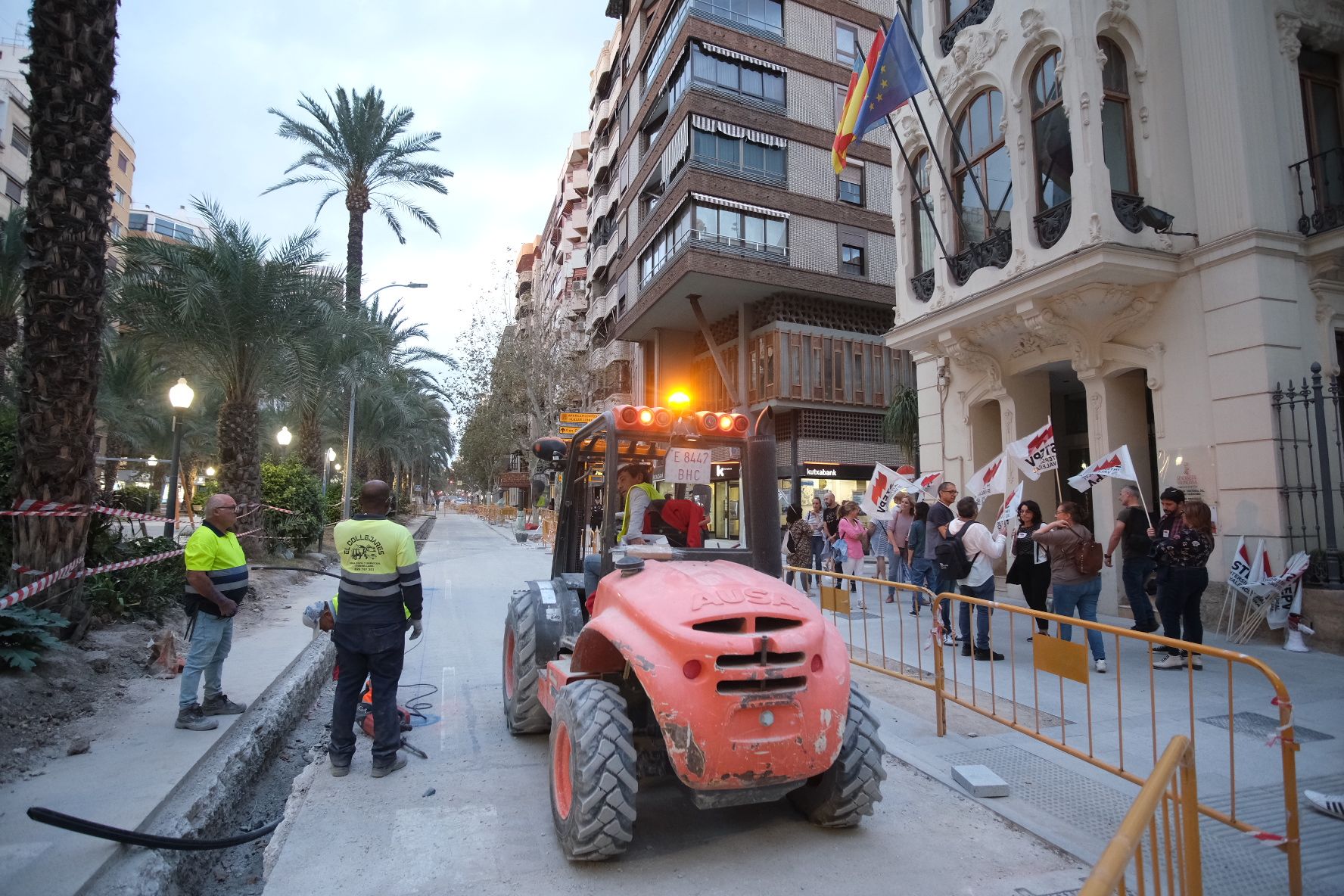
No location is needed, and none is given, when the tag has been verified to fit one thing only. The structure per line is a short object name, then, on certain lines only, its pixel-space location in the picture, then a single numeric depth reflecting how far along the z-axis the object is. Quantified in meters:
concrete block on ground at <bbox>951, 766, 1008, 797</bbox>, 4.34
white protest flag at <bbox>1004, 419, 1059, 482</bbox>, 9.16
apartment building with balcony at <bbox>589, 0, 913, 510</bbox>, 24.58
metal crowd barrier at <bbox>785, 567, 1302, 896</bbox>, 3.07
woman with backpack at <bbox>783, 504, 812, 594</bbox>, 12.61
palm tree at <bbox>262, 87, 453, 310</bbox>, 22.33
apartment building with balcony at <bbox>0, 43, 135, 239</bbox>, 32.72
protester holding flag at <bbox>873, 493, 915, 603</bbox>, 11.58
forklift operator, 4.49
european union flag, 10.76
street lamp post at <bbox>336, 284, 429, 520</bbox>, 22.48
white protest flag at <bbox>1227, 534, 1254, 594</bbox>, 8.52
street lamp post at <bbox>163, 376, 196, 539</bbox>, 10.95
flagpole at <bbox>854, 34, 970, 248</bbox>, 12.18
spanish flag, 11.55
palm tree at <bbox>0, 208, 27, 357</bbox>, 13.79
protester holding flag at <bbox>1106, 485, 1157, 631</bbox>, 7.93
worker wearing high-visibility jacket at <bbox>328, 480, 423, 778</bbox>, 4.68
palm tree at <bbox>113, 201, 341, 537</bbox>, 12.81
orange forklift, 3.18
